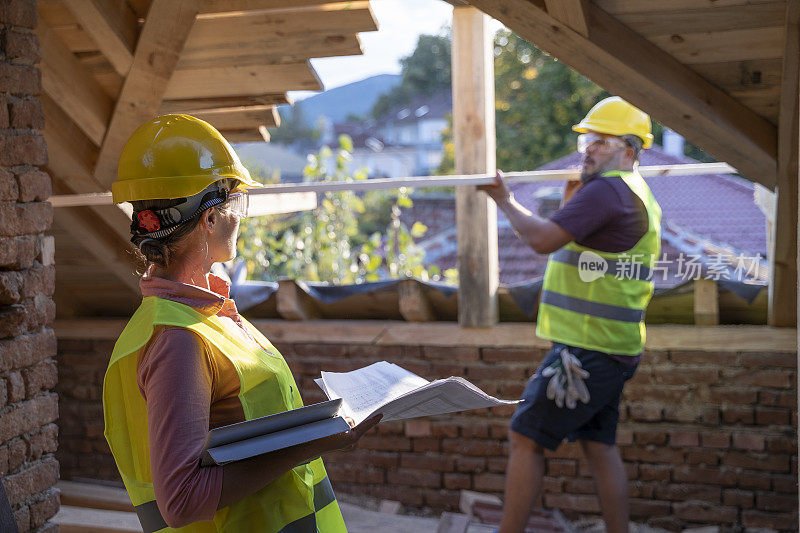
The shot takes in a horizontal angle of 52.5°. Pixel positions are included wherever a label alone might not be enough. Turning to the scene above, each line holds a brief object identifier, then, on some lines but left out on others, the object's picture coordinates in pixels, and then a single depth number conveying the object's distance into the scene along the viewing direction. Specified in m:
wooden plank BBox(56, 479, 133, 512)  4.14
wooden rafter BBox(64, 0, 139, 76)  3.13
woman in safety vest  1.33
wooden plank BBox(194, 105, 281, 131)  3.96
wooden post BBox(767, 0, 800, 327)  2.76
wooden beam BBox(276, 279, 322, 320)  4.43
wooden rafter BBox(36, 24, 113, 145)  3.36
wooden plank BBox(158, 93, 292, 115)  3.89
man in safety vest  3.21
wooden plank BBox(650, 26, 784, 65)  2.76
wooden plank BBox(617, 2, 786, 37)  2.63
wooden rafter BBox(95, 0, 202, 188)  3.23
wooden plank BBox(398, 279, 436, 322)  4.21
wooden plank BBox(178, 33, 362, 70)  3.46
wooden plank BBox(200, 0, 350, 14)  3.37
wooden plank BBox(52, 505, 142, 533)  3.24
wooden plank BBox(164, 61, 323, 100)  3.67
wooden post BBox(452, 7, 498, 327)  3.81
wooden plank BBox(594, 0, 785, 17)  2.60
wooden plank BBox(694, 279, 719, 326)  3.89
